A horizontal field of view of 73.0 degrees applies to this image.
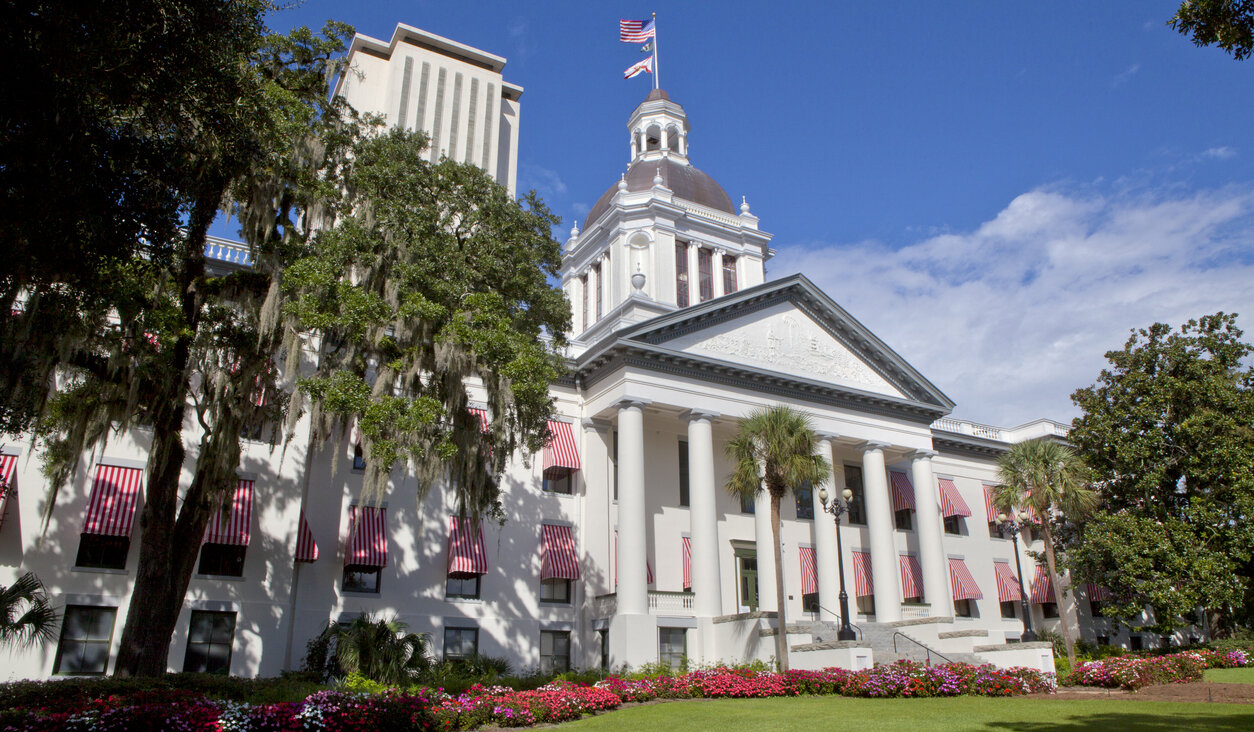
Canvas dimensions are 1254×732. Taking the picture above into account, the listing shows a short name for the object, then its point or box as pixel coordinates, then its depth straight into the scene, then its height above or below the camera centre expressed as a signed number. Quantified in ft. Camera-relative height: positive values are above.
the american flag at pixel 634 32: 146.57 +98.32
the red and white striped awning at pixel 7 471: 63.47 +11.24
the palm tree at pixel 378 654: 61.82 -2.35
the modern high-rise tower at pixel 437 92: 142.20 +86.82
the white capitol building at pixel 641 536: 69.72 +8.34
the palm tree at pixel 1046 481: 97.82 +15.63
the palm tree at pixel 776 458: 78.79 +14.74
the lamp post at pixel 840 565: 79.20 +5.14
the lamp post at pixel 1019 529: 87.10 +8.96
